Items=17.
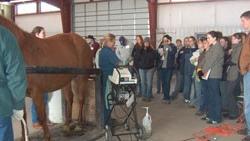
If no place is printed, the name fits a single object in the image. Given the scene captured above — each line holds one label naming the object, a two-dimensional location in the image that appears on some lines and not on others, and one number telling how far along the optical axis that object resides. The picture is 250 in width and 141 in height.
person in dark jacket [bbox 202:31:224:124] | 4.88
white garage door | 12.25
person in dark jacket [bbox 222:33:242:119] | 5.00
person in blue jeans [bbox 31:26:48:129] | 4.82
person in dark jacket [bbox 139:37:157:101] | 7.15
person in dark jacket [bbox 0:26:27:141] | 1.92
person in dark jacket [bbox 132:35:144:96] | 7.23
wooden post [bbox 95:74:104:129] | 4.53
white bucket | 4.93
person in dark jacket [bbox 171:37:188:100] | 7.08
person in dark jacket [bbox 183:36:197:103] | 6.62
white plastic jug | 4.32
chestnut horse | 3.67
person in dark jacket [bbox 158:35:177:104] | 7.08
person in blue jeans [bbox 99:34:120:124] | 4.55
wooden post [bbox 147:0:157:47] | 11.50
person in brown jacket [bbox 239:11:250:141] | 3.87
